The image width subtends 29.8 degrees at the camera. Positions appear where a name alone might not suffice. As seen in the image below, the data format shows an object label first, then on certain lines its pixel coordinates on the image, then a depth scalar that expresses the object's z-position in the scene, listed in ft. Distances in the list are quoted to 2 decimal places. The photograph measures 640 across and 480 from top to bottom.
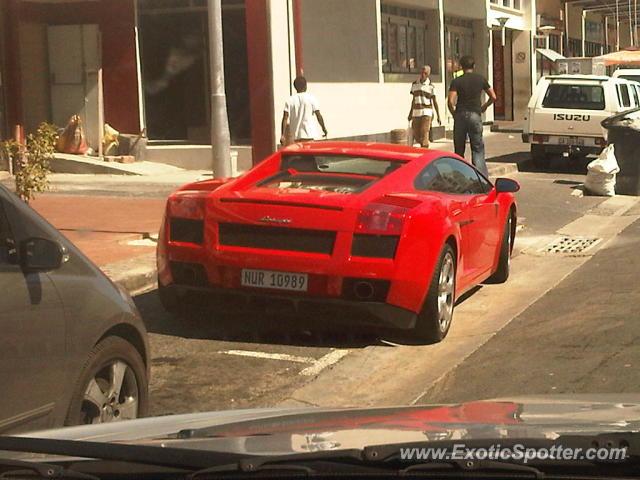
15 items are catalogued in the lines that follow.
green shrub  37.47
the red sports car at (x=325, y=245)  26.50
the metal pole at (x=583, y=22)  183.73
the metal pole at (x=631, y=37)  214.53
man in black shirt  57.52
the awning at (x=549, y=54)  145.72
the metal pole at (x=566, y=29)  170.49
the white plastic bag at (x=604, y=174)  62.85
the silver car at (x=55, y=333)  15.56
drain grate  43.50
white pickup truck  77.30
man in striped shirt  86.17
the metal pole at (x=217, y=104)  42.27
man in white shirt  55.67
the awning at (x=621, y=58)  142.92
